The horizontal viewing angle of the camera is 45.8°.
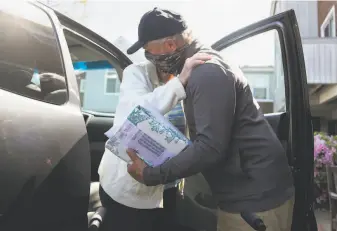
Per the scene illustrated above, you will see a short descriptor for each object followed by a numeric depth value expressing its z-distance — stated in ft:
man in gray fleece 5.21
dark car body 4.23
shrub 16.60
